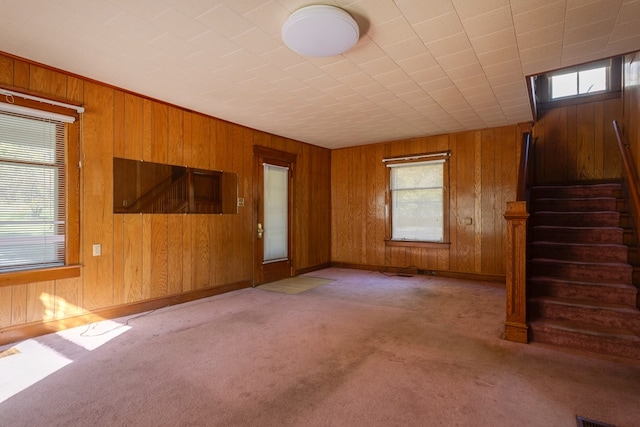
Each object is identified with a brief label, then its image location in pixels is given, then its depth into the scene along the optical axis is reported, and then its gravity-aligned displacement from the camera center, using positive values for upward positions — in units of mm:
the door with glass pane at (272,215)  5324 -22
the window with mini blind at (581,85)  4789 +1994
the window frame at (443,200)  5766 +229
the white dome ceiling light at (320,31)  2191 +1326
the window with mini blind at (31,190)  2889 +243
